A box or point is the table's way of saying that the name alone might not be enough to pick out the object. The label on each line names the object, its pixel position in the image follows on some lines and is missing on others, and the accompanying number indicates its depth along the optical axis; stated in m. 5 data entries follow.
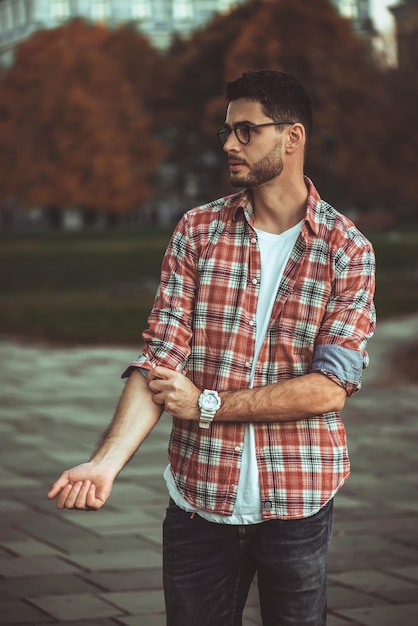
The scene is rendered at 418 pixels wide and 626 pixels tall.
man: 3.13
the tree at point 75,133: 54.31
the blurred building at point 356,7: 90.88
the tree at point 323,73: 45.47
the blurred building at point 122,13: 105.25
